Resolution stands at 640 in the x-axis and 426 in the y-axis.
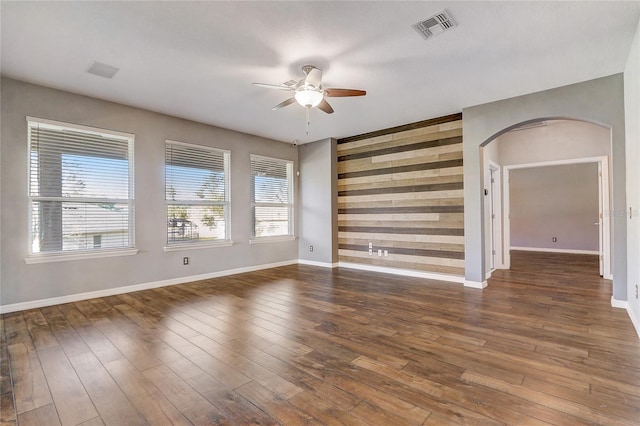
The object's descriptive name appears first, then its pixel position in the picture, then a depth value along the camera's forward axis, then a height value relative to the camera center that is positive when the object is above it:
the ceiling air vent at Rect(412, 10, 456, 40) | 2.42 +1.58
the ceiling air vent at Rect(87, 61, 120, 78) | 3.18 +1.62
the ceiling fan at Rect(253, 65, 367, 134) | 3.14 +1.34
